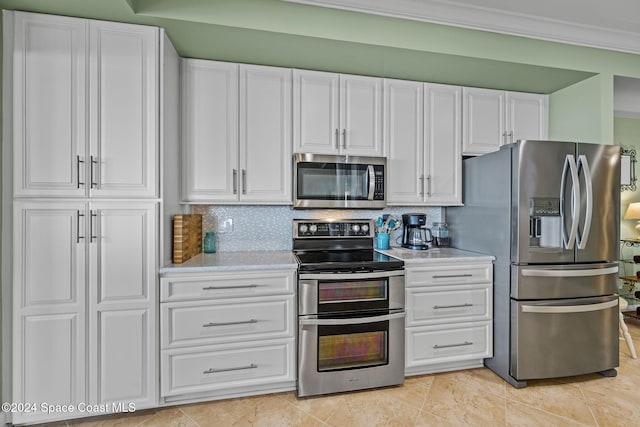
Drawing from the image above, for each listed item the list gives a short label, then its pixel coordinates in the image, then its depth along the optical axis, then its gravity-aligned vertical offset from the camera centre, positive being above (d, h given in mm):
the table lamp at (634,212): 3516 +5
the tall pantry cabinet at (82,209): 1790 +11
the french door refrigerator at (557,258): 2203 -317
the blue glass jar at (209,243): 2551 -252
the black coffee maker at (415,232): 2803 -179
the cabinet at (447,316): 2316 -765
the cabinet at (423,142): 2678 +589
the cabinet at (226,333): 1978 -771
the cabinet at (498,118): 2820 +841
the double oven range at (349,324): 2092 -741
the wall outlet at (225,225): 2672 -115
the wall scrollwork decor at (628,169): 3795 +511
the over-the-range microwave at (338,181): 2477 +235
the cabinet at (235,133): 2334 +583
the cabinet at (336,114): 2506 +777
